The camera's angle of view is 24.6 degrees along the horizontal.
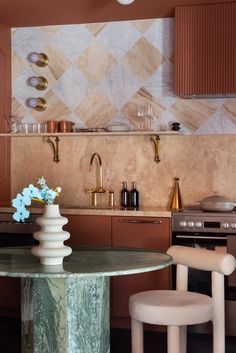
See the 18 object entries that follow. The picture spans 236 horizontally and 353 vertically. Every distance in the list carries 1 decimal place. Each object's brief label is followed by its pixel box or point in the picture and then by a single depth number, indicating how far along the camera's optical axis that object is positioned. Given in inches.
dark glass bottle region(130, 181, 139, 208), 182.7
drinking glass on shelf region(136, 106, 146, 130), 183.2
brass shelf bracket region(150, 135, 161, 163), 182.9
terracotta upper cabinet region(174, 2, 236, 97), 167.5
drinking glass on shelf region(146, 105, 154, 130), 183.2
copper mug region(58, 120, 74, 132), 185.8
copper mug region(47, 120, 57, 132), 188.4
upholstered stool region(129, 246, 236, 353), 99.8
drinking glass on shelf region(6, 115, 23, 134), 191.9
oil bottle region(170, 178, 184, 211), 177.5
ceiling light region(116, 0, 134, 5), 156.4
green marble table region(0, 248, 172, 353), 85.5
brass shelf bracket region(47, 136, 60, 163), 192.9
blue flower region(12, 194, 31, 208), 89.0
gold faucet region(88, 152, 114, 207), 186.2
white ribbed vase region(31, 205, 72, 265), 88.7
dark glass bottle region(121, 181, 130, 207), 184.1
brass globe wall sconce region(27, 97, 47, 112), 194.9
